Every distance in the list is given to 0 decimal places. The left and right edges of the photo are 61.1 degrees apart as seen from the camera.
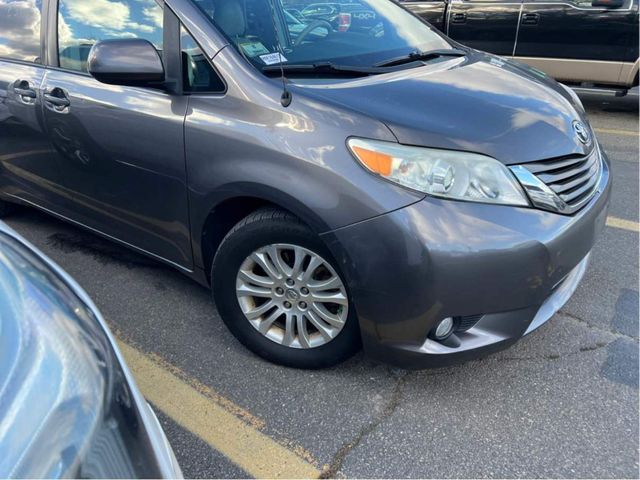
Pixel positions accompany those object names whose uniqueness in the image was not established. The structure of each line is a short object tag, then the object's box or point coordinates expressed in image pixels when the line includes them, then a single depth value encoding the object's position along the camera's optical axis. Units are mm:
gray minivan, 1887
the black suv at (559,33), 6160
